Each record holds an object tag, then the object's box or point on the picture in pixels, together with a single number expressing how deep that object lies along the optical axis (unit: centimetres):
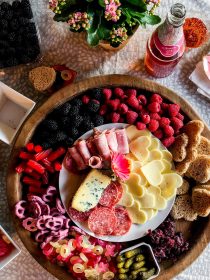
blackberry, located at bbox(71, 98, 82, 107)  150
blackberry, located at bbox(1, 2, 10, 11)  152
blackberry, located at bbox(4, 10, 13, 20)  151
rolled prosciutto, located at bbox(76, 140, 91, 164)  146
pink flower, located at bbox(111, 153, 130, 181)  143
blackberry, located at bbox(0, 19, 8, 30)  150
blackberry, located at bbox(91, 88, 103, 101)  150
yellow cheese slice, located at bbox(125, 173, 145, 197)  149
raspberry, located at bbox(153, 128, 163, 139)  151
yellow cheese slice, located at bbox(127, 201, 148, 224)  149
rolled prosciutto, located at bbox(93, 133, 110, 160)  144
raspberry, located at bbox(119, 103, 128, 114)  149
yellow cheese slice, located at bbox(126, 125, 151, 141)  151
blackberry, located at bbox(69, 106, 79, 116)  149
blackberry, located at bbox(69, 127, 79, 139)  148
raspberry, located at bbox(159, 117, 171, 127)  150
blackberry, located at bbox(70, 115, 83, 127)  148
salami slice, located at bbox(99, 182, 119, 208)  148
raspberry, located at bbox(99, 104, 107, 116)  151
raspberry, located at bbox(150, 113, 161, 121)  150
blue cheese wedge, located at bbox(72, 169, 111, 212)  146
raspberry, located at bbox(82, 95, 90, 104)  151
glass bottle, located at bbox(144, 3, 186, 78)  136
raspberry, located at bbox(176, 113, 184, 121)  152
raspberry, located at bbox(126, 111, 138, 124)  149
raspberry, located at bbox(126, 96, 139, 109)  150
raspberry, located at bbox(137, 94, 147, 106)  153
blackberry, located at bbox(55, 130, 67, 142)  147
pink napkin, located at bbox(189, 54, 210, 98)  157
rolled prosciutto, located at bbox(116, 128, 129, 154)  148
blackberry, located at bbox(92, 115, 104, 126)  150
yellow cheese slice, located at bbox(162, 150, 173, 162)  151
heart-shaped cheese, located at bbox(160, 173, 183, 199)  149
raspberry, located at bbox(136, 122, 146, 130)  150
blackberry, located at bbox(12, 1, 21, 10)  153
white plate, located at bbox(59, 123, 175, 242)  149
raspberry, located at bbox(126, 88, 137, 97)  152
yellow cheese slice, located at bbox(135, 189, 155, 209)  148
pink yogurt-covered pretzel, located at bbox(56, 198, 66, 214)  148
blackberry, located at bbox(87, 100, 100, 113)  149
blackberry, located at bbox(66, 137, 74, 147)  148
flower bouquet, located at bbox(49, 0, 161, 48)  134
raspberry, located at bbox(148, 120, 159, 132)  149
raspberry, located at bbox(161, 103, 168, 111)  153
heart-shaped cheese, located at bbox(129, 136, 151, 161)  149
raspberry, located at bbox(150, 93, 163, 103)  151
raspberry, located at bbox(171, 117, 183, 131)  150
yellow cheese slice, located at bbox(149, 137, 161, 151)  151
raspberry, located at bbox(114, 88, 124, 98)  152
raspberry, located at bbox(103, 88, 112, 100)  150
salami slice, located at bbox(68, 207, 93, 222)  148
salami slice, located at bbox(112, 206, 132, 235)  148
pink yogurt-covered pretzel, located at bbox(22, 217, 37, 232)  147
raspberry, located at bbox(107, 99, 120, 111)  150
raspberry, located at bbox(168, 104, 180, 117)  151
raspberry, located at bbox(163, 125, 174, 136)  150
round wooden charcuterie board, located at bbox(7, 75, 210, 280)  148
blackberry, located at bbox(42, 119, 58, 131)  147
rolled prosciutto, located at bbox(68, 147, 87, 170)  146
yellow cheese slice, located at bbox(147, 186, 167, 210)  149
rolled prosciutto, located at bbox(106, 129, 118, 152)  146
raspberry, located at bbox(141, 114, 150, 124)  149
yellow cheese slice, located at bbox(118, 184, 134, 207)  149
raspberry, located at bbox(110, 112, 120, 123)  150
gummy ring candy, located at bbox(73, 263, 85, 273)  146
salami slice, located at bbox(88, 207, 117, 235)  147
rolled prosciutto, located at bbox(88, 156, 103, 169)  145
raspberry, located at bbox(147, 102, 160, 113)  150
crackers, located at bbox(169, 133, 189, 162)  148
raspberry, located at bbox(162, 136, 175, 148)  150
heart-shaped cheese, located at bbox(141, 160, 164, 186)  149
